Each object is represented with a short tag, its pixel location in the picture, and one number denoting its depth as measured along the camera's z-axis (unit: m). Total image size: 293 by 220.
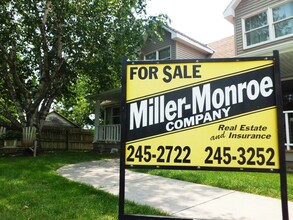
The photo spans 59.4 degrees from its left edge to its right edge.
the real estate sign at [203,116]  2.56
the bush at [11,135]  13.64
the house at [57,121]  21.16
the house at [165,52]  14.17
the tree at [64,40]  12.37
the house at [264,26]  10.41
